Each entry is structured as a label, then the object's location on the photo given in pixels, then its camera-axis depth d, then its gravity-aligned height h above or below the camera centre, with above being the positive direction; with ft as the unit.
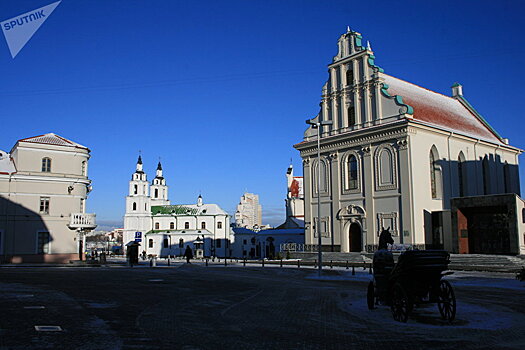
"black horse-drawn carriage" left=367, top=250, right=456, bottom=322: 34.96 -4.17
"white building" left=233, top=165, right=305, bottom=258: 315.37 -3.46
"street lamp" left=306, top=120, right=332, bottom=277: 86.48 +19.28
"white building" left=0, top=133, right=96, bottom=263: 138.31 +8.66
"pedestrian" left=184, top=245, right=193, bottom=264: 153.28 -7.89
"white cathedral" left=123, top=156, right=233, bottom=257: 345.72 +3.98
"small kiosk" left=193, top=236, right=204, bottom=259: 227.24 -11.64
